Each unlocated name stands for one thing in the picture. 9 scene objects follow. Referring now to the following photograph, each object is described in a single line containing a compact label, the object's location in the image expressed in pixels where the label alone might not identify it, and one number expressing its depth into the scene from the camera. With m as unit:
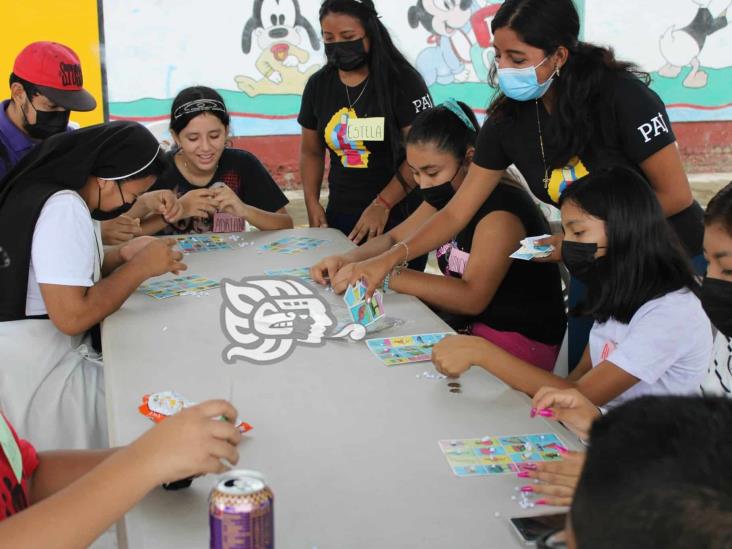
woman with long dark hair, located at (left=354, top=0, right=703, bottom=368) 2.18
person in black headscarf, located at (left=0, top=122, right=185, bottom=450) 2.05
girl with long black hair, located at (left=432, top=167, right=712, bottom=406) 1.66
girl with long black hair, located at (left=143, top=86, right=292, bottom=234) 3.06
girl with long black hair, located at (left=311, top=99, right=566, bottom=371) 2.34
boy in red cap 2.88
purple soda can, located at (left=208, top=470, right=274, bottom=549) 0.86
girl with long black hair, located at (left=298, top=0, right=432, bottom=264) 3.20
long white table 1.12
